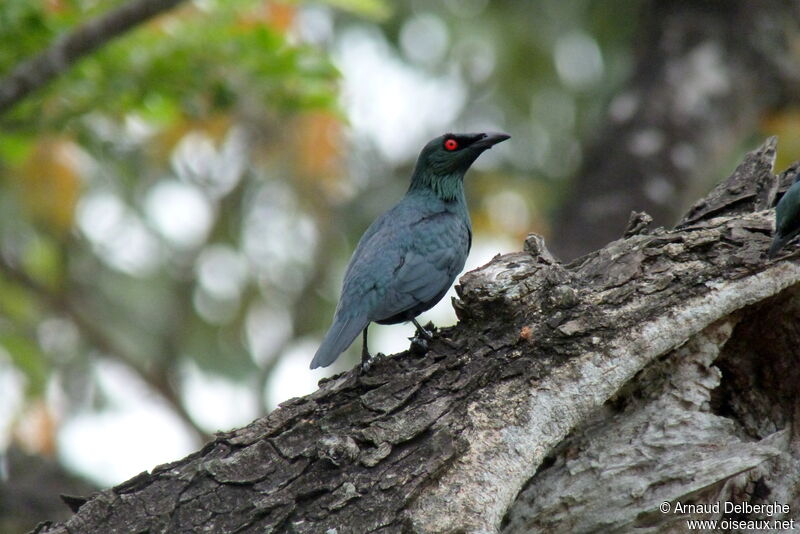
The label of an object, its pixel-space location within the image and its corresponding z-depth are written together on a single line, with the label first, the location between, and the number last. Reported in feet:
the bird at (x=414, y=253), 32.68
